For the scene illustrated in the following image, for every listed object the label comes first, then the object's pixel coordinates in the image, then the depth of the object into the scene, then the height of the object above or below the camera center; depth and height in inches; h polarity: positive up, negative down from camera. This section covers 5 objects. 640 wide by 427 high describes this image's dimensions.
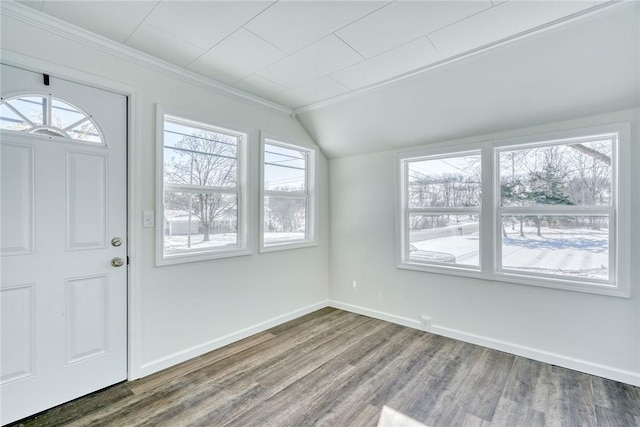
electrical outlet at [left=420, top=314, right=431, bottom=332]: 126.6 -47.7
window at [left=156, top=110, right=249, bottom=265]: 100.0 +7.8
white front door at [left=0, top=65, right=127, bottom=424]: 71.0 -7.7
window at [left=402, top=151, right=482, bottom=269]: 120.5 +1.2
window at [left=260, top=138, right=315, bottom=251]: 132.7 +8.1
